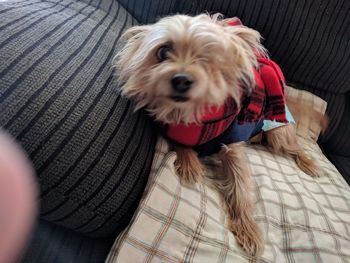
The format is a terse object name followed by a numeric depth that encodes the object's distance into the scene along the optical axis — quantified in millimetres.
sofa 686
